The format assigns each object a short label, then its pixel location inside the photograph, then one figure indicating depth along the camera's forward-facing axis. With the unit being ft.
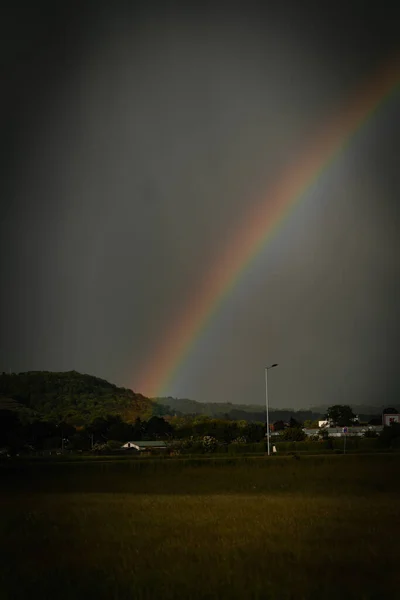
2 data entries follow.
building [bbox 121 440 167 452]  523.91
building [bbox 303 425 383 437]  621.80
